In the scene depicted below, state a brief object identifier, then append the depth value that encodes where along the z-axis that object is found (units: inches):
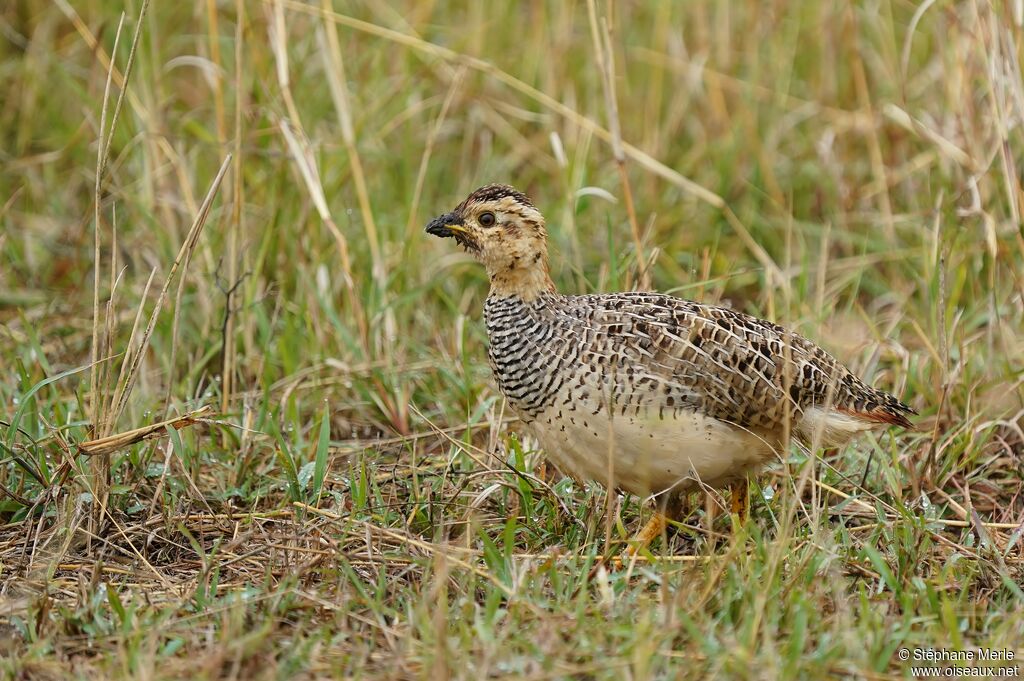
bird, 328.5
